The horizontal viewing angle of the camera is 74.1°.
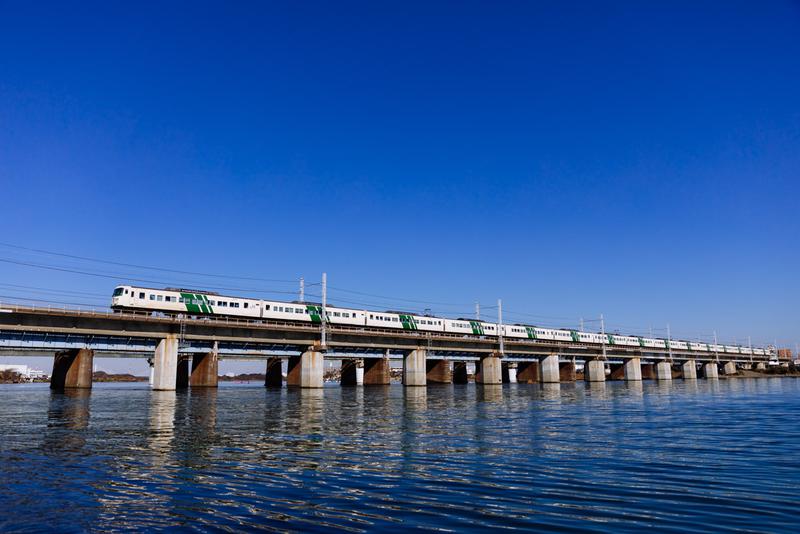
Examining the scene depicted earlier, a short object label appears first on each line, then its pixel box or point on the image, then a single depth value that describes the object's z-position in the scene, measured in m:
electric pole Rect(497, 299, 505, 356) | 109.62
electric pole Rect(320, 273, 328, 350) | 80.31
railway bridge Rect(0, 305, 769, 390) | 63.53
